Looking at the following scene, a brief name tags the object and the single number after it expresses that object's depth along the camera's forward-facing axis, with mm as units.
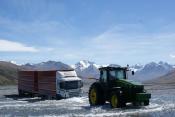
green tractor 21622
